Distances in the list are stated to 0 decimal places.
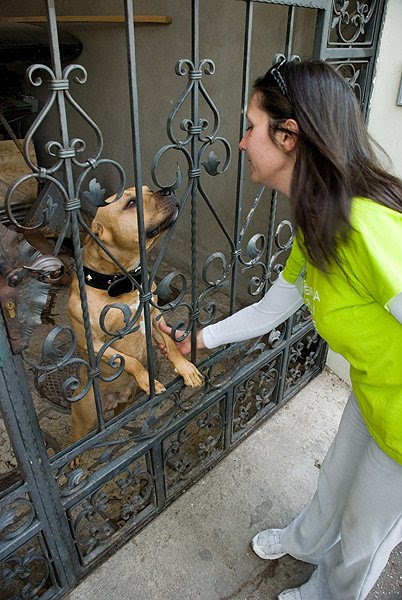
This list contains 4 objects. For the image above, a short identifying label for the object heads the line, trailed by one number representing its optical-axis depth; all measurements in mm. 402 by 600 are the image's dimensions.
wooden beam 3545
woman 1100
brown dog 1695
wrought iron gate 1238
